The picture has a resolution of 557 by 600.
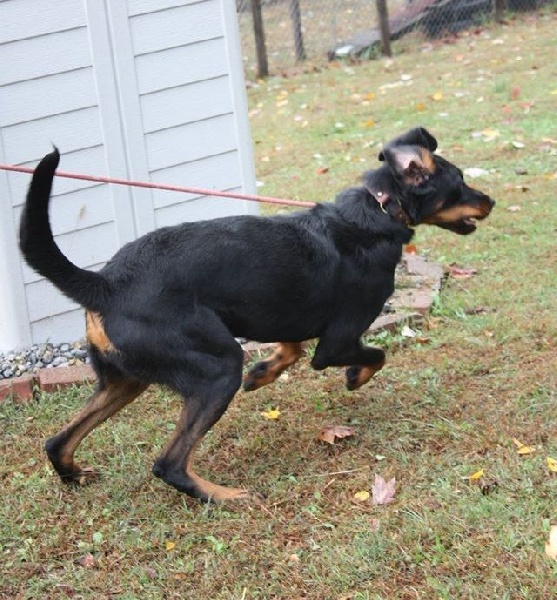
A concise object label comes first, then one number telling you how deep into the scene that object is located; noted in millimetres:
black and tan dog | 4039
